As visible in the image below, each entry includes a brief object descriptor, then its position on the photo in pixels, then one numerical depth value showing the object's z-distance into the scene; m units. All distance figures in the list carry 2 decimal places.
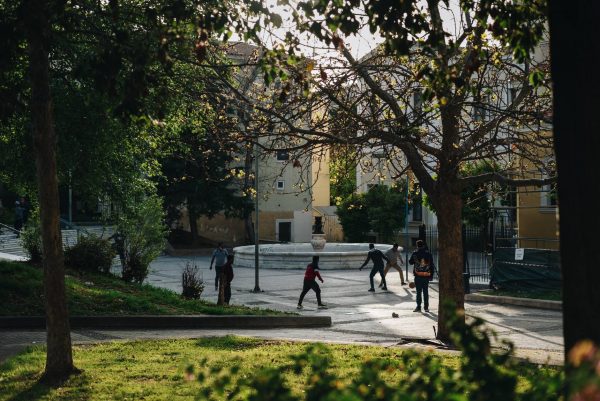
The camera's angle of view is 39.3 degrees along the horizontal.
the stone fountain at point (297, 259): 36.78
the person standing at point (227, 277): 21.61
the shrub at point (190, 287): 21.20
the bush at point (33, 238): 22.58
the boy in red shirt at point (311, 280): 21.92
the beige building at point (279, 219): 56.44
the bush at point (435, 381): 3.46
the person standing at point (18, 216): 40.38
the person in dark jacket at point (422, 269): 20.88
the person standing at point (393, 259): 27.75
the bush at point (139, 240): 23.59
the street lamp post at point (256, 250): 26.61
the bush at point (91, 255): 23.14
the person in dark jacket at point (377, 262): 26.80
